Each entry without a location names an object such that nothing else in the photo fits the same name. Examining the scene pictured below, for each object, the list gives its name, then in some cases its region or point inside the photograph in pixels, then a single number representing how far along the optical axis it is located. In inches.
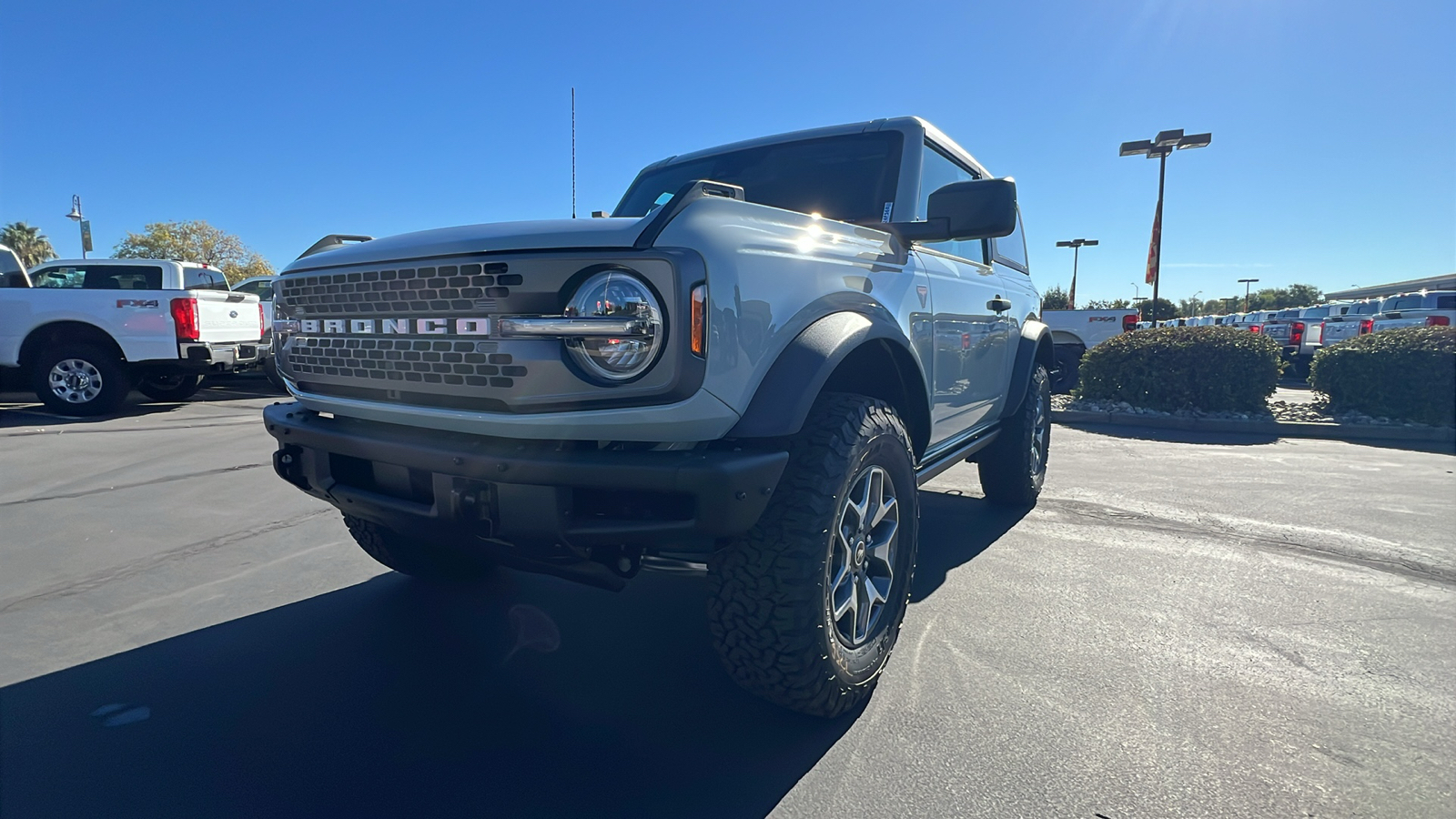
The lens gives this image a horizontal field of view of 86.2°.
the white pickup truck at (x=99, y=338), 331.0
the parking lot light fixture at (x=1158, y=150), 716.0
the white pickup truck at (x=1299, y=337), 696.4
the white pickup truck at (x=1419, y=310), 604.4
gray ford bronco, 71.4
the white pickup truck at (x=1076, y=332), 532.7
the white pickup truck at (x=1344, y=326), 679.6
